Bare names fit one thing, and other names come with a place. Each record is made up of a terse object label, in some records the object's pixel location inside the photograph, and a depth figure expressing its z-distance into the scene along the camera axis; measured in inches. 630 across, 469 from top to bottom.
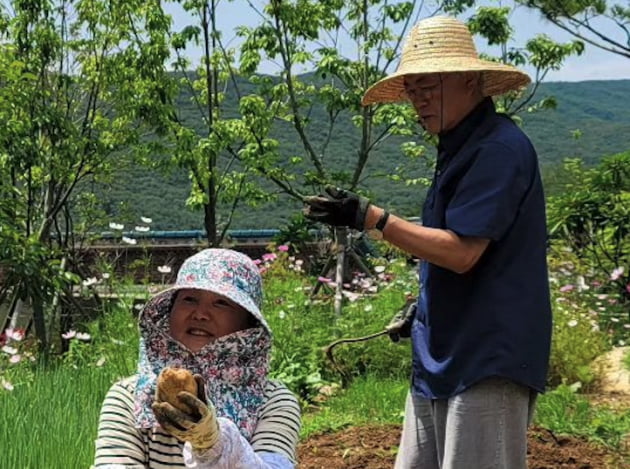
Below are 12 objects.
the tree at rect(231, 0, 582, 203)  348.8
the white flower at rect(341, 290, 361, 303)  246.5
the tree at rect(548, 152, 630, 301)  282.4
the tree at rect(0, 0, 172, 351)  329.1
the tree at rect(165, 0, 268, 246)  363.9
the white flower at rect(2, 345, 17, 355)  179.0
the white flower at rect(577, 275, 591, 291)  277.7
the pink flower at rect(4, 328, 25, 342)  181.8
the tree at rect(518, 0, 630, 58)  332.5
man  77.8
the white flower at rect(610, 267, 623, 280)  253.2
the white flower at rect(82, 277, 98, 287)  226.2
